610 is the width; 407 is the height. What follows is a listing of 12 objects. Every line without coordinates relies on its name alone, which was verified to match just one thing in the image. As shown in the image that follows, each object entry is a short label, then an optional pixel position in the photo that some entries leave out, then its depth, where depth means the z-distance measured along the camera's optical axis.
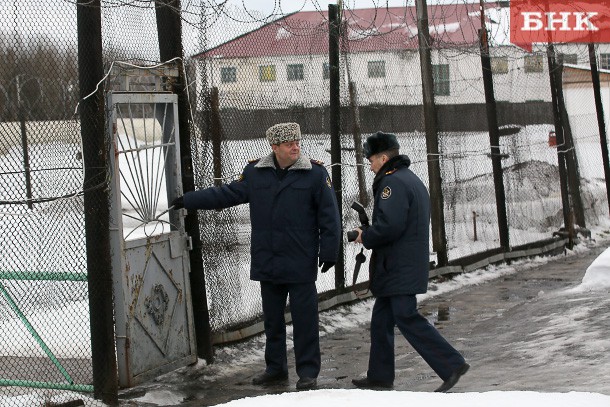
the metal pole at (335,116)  10.97
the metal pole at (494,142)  14.65
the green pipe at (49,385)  7.40
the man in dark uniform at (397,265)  7.38
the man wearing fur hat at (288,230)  7.84
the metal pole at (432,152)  13.11
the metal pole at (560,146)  16.78
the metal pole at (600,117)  19.70
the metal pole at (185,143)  8.47
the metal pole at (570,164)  17.50
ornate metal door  7.61
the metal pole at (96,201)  7.18
